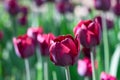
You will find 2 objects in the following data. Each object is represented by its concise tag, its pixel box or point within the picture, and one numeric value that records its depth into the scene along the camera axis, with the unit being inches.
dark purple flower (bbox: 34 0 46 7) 125.3
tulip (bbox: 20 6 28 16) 141.4
